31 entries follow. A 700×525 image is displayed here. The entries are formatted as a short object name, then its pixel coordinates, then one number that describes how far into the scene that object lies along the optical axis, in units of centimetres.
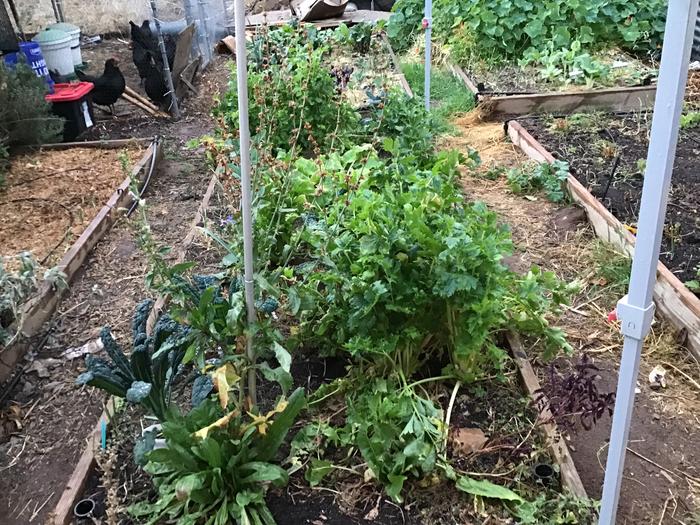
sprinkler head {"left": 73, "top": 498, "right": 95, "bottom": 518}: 226
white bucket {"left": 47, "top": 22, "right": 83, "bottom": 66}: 753
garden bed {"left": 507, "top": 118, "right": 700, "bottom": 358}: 319
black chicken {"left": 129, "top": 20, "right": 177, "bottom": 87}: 680
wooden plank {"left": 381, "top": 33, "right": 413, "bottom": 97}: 688
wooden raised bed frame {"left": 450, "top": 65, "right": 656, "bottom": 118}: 621
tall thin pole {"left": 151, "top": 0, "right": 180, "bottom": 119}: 645
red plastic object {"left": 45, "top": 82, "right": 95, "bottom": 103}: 582
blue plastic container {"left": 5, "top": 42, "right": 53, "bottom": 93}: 620
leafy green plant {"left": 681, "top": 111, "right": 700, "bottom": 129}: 543
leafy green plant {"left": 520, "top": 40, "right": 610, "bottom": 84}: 670
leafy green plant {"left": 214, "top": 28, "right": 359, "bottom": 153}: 463
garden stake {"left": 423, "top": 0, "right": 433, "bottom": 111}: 506
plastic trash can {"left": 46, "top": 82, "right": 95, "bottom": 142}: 585
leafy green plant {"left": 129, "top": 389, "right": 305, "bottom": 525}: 212
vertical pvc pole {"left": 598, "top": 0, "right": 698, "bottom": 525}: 138
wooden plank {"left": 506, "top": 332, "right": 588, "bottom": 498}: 228
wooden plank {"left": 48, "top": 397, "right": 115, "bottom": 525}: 225
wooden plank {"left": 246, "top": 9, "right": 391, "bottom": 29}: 1016
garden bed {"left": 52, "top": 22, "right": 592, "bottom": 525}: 223
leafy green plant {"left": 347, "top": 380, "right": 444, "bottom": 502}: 228
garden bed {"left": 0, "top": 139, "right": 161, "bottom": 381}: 356
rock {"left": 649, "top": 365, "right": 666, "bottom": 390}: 293
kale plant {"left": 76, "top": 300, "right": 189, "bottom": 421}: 229
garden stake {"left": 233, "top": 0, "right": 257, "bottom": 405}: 196
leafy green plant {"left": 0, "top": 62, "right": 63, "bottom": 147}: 517
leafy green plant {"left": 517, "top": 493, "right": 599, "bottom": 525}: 215
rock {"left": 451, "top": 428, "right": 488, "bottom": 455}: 247
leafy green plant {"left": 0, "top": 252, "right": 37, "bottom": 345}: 306
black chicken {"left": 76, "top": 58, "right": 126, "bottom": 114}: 650
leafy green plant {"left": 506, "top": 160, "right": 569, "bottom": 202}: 457
